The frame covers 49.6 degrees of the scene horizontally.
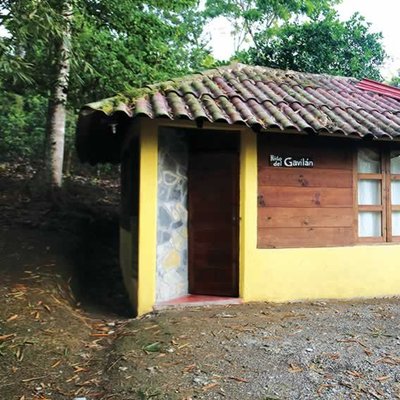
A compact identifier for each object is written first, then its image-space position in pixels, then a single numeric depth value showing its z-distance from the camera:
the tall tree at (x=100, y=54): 7.66
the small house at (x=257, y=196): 5.97
